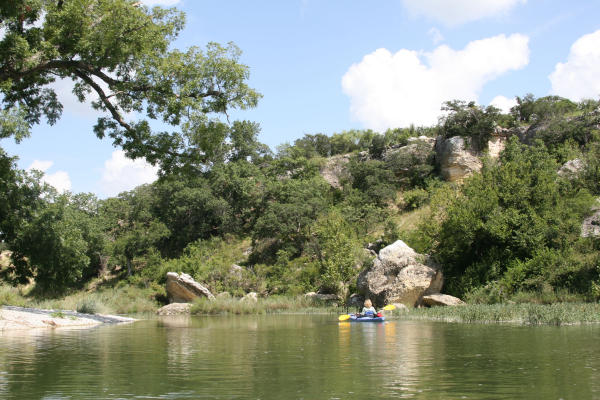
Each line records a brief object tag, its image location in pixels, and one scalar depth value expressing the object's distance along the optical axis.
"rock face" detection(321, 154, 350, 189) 61.06
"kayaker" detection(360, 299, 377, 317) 22.48
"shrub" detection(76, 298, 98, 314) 25.59
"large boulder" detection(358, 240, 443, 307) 28.94
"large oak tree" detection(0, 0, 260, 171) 16.73
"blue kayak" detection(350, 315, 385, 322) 21.61
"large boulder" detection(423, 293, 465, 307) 27.47
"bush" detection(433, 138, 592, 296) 27.75
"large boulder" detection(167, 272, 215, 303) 38.53
